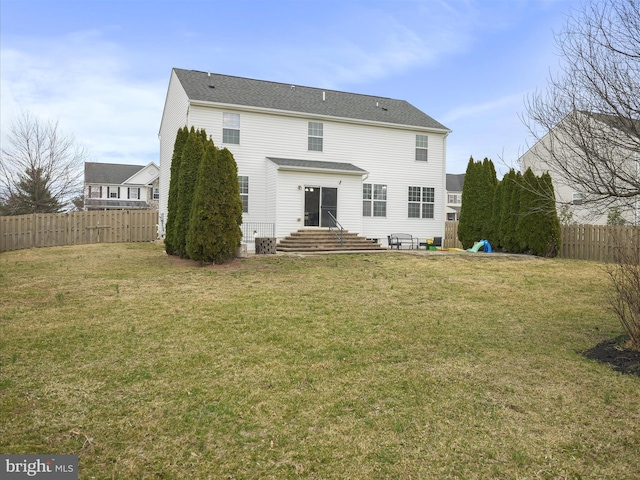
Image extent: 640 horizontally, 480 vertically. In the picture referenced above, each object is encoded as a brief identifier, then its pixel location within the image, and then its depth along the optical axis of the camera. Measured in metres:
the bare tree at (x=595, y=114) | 5.11
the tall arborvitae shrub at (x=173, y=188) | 15.11
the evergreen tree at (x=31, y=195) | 29.38
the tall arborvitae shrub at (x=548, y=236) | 17.39
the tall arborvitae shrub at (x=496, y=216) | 19.45
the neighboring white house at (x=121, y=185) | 52.41
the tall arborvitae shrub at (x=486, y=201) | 19.94
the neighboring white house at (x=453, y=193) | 54.35
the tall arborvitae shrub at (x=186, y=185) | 14.01
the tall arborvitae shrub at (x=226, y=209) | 12.60
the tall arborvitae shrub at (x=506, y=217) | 18.52
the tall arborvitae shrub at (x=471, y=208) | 20.33
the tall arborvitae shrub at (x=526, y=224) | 17.45
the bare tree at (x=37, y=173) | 29.13
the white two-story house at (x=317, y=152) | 18.69
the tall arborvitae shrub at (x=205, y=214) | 12.42
